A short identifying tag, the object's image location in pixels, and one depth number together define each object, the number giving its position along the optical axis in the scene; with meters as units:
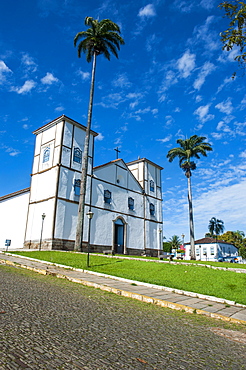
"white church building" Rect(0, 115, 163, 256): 21.94
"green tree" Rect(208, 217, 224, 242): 69.50
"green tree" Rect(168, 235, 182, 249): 81.44
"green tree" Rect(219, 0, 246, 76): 7.81
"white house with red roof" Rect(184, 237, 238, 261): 54.54
